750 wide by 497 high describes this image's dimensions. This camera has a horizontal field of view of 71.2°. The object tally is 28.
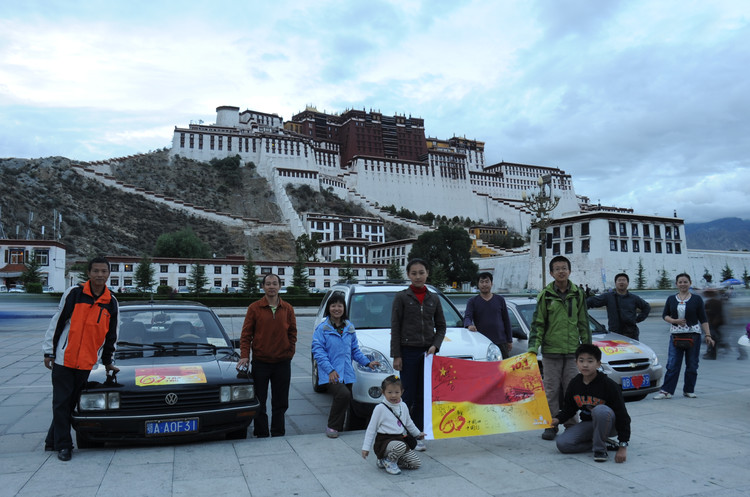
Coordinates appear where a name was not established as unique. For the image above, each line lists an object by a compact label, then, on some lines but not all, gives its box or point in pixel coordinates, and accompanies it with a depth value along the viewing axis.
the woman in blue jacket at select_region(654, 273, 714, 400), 7.09
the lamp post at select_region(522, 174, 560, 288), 20.47
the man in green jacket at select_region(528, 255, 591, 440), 5.35
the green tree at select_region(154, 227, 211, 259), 68.44
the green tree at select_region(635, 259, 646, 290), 57.72
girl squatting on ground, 4.30
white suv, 5.94
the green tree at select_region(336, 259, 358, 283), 66.81
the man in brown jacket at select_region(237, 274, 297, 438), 5.55
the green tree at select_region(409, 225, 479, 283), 64.81
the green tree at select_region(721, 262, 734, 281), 62.06
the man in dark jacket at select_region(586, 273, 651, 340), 8.10
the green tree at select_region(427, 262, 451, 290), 56.44
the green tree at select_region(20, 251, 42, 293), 46.88
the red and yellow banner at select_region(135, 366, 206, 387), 4.90
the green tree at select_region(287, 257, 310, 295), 58.00
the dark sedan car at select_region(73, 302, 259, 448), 4.73
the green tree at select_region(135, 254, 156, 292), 53.12
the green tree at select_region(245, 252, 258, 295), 50.82
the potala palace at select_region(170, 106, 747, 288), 103.25
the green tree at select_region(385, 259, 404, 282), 65.44
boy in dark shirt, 4.57
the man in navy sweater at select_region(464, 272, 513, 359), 6.79
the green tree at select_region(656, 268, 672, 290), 58.66
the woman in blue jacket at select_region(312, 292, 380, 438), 5.39
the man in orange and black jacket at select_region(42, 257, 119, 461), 4.67
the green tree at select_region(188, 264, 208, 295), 52.80
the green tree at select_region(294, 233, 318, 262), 75.50
